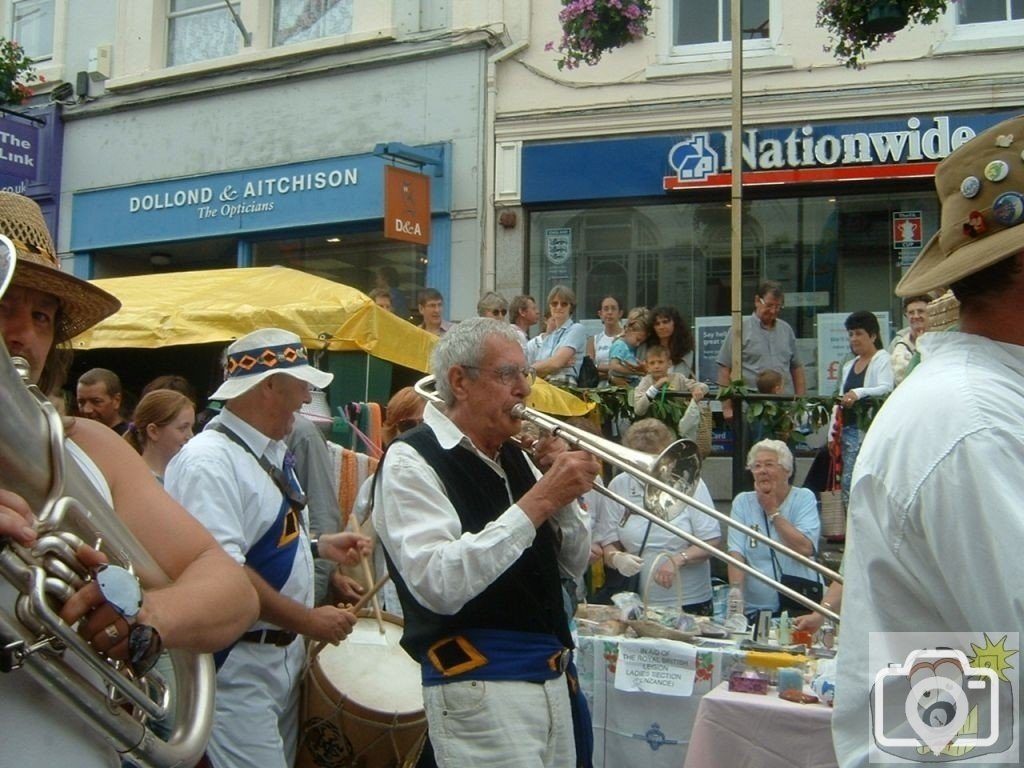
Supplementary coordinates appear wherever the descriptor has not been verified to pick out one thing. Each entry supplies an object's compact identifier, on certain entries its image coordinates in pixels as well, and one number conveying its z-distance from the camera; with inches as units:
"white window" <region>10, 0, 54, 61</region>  633.6
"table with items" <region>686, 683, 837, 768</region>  170.2
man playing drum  141.8
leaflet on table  198.4
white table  197.6
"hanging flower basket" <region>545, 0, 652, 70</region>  435.2
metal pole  315.6
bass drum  168.6
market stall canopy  321.4
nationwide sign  430.0
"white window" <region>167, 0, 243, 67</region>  574.6
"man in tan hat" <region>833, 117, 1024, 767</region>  64.7
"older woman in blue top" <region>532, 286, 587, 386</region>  375.9
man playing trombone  120.1
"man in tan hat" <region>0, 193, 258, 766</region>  65.6
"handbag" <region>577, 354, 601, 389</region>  384.2
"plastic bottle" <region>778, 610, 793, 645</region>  205.5
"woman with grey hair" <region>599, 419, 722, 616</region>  242.8
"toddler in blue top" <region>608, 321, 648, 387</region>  372.5
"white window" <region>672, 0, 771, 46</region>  463.8
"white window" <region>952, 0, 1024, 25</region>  436.5
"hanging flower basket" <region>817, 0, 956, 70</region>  349.4
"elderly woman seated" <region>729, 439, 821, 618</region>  248.4
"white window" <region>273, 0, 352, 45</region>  533.6
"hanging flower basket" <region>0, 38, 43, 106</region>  586.9
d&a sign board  473.4
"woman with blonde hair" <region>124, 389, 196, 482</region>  207.8
